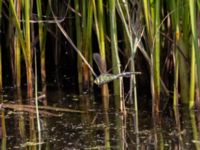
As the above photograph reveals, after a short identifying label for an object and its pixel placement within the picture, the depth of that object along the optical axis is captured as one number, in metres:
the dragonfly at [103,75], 7.11
